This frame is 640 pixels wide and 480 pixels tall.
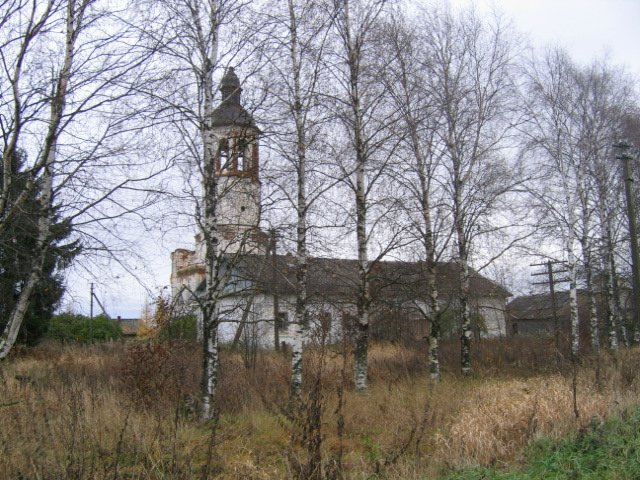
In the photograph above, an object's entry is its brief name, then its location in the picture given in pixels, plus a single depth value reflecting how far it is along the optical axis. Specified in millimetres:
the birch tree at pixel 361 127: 13484
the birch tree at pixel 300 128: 11828
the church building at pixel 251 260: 10477
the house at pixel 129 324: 57675
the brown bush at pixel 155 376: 9328
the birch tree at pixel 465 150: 16531
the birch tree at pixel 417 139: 14812
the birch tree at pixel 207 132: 9586
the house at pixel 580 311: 25578
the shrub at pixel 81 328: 31745
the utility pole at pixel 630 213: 14773
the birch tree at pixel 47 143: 6445
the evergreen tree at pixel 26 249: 6819
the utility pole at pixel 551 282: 23750
